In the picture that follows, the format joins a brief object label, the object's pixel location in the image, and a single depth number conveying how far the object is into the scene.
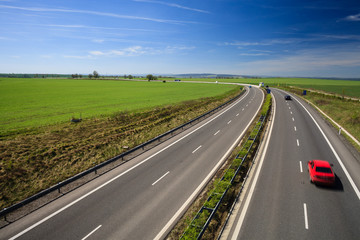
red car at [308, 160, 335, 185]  12.72
